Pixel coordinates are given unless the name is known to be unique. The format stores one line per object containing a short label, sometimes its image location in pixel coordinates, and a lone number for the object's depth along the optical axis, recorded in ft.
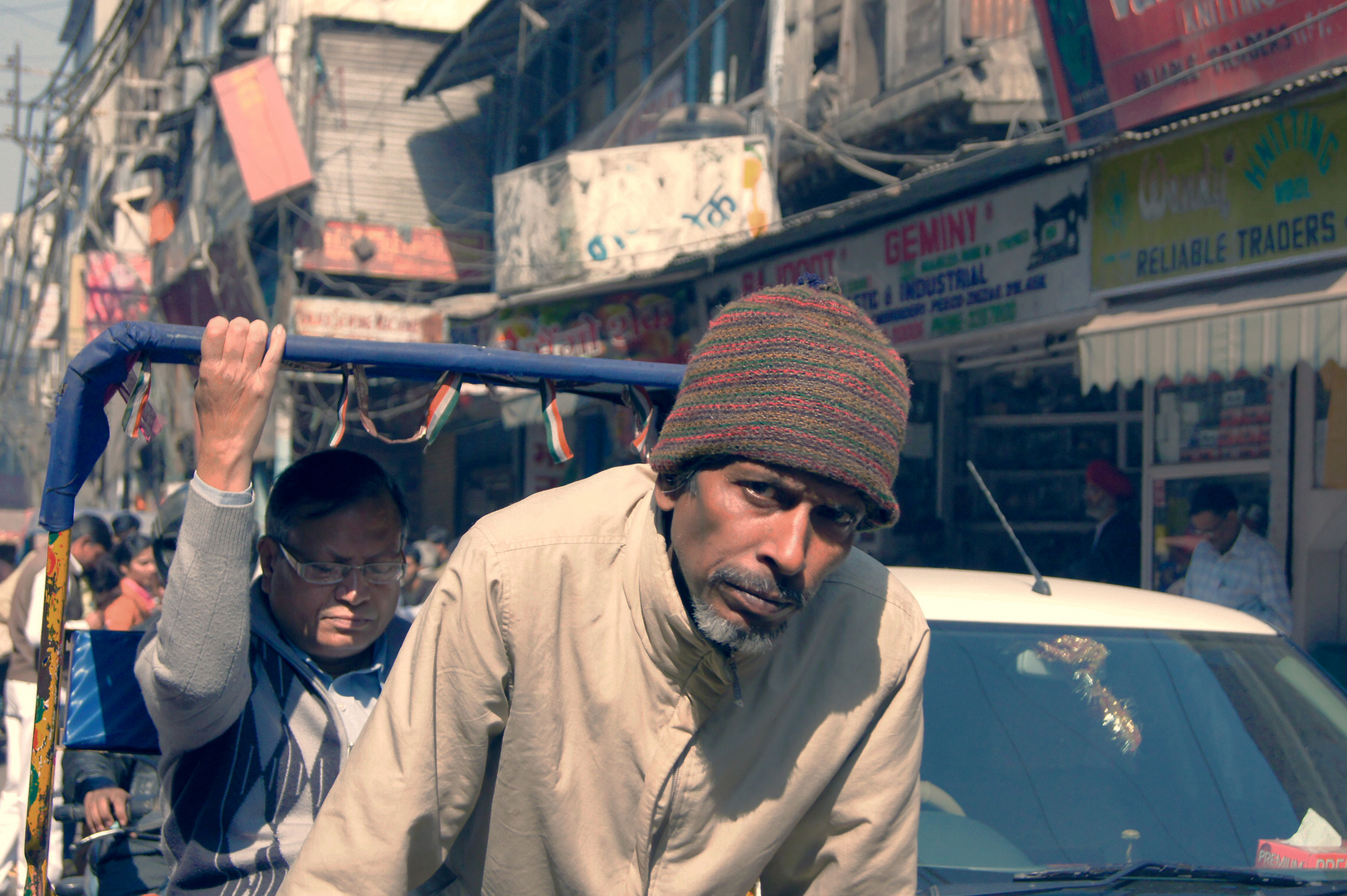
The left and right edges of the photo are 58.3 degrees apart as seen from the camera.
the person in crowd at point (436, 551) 39.86
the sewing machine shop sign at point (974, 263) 23.38
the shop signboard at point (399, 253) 49.42
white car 8.25
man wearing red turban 24.30
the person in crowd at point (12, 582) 19.26
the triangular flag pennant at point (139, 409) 7.52
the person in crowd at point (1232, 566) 20.92
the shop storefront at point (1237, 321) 18.53
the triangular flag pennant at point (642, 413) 9.14
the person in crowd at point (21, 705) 16.48
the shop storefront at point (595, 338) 35.06
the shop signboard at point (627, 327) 35.04
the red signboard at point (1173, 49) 18.57
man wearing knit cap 5.19
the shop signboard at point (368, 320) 48.24
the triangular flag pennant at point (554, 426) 8.79
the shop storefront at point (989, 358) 24.02
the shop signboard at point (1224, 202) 18.44
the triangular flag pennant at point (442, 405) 8.41
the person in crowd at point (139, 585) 18.76
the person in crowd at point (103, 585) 20.25
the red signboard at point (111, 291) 67.87
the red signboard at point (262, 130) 47.78
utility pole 63.67
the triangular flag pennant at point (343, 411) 8.46
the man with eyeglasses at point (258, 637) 6.69
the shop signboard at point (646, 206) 33.40
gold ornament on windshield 9.27
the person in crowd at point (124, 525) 28.96
